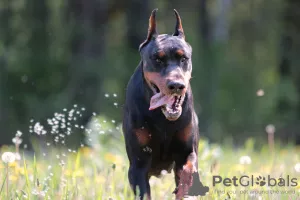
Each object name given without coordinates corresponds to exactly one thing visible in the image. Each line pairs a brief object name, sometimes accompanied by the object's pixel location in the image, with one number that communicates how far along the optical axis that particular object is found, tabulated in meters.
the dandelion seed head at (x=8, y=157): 9.41
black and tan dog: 9.70
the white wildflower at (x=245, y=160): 10.99
